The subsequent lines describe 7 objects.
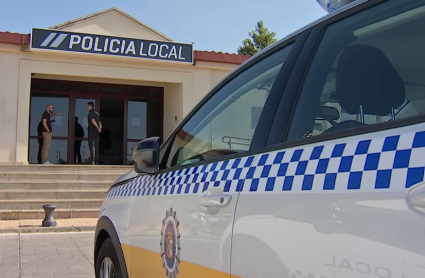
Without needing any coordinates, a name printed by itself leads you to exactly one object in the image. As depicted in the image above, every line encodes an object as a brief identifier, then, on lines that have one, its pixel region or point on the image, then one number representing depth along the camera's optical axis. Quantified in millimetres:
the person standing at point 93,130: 12961
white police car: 1142
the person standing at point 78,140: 14797
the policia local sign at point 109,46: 12211
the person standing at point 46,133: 12856
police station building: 12219
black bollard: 8984
